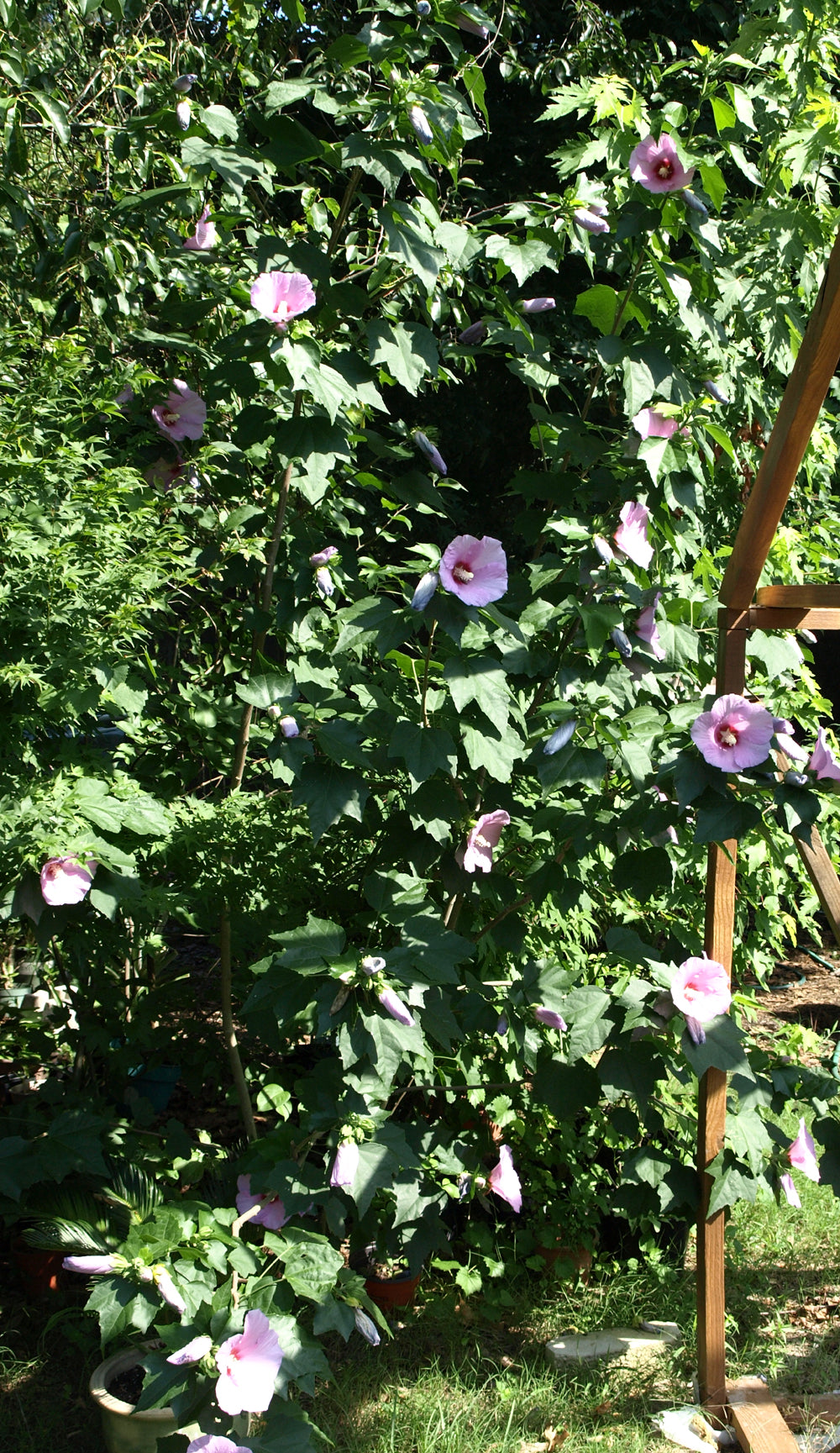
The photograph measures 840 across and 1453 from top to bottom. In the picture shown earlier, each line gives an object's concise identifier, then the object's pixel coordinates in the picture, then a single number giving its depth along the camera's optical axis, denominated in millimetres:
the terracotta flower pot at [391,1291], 2307
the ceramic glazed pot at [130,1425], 1790
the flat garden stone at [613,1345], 2223
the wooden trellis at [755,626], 1686
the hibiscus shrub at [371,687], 1612
